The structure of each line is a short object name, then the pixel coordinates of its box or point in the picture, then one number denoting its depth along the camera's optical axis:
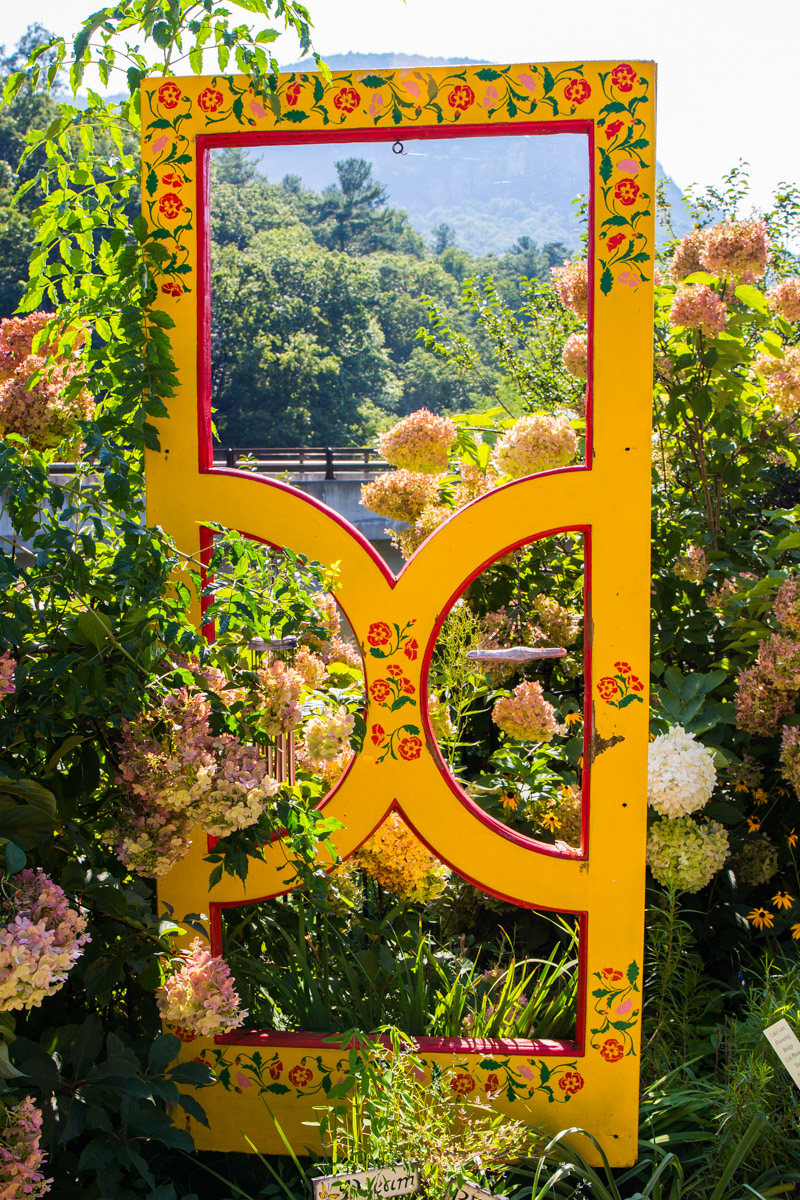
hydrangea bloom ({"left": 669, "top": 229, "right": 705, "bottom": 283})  3.02
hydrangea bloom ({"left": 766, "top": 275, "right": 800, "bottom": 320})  2.95
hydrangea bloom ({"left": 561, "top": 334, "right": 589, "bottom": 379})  2.80
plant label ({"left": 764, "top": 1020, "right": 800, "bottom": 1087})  1.72
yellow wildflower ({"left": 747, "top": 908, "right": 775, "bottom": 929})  2.36
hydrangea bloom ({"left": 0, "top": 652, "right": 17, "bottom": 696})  1.30
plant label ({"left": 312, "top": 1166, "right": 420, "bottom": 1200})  1.38
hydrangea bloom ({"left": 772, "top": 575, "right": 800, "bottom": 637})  2.34
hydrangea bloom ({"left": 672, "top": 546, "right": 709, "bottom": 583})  2.80
